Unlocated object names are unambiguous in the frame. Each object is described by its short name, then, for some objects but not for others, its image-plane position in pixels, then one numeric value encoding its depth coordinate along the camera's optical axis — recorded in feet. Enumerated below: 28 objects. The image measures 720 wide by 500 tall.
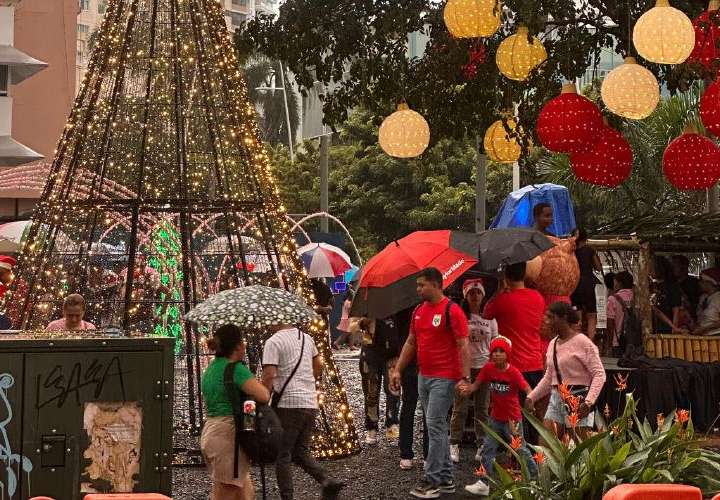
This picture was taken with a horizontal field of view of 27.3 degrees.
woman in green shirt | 32.27
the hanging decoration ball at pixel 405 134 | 44.50
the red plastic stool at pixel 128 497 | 19.49
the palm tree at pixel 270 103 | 246.68
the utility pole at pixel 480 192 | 82.23
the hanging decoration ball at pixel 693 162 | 42.60
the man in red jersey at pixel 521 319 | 43.70
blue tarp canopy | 64.69
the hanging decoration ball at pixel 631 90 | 38.27
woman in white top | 47.24
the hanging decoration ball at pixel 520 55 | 42.52
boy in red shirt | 39.93
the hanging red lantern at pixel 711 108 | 37.83
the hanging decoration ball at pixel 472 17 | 39.70
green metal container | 27.12
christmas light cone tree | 46.26
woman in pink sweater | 35.84
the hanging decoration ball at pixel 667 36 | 36.17
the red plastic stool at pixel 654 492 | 19.67
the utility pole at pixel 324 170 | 131.85
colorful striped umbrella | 95.04
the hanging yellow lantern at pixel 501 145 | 51.21
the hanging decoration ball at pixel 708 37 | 38.27
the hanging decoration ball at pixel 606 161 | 42.73
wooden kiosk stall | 50.01
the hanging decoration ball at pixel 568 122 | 40.47
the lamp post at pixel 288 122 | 218.22
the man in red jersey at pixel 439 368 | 39.52
